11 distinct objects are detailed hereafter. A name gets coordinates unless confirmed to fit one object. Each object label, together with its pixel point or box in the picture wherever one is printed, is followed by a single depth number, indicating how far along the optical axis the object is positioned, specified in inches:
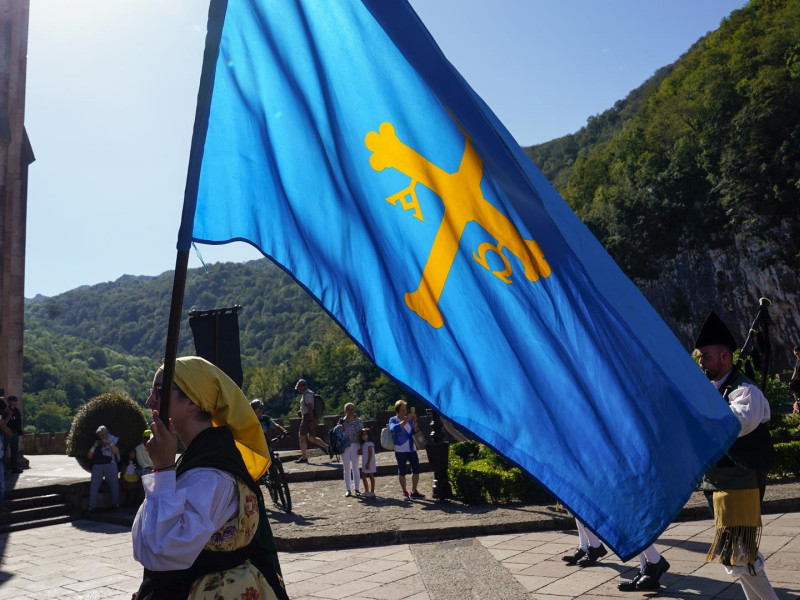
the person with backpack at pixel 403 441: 481.1
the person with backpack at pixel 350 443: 498.9
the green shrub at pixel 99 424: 586.9
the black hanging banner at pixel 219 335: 374.3
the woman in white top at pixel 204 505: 91.0
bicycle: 446.3
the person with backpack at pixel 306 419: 647.1
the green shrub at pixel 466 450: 648.3
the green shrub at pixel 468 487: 445.1
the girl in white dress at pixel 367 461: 509.0
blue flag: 107.9
